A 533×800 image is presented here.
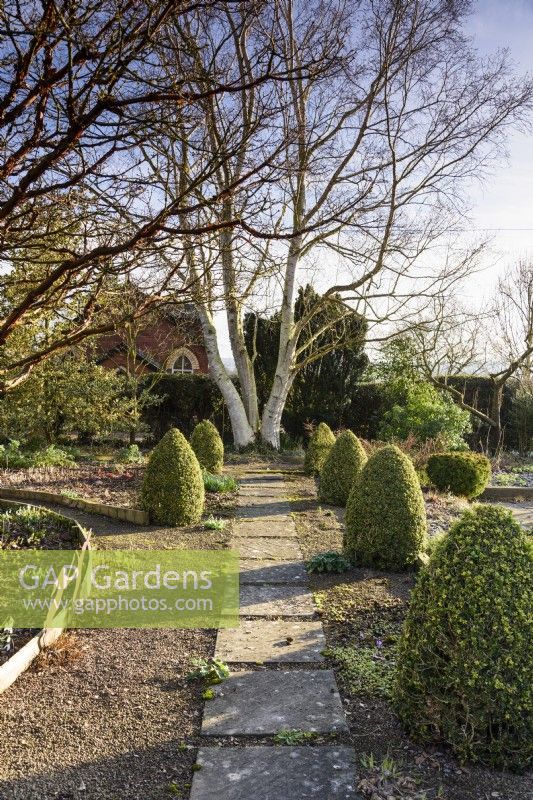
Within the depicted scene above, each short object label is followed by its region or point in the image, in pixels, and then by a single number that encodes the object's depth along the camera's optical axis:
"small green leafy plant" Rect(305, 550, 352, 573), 5.49
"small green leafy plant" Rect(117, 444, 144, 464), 11.84
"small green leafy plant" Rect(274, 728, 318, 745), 2.79
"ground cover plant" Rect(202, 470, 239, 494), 9.14
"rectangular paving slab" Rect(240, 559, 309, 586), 5.29
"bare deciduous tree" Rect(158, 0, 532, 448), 12.47
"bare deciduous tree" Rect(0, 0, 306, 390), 2.88
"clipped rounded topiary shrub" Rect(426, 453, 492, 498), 9.99
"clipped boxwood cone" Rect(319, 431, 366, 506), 8.45
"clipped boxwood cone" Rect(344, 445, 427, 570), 5.48
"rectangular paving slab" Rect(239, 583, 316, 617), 4.52
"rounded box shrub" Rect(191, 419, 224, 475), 10.71
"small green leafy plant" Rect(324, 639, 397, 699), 3.32
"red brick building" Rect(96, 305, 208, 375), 21.68
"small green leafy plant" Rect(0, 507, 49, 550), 5.84
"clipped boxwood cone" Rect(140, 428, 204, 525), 7.06
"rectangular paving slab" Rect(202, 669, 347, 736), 2.94
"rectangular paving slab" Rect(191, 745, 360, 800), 2.43
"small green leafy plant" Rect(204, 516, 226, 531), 6.95
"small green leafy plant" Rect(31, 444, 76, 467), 10.94
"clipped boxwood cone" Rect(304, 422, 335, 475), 11.30
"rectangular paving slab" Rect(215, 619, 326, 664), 3.77
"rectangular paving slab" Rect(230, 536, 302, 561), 6.01
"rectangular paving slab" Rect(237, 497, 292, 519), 7.92
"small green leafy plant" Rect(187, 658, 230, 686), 3.46
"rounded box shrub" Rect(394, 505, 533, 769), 2.58
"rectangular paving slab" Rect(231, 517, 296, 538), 6.90
